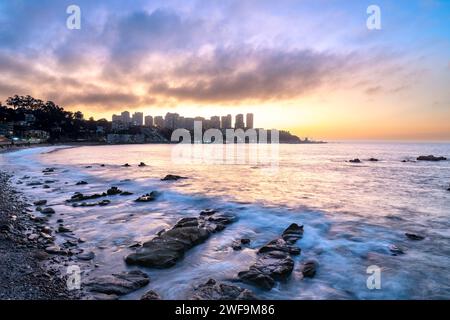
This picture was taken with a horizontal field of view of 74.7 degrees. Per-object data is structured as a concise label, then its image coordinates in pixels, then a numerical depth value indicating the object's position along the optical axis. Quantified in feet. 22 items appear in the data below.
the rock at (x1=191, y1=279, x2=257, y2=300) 20.71
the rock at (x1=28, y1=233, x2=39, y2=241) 31.14
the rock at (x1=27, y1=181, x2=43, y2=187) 74.21
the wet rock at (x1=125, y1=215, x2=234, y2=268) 26.91
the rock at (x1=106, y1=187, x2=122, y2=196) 64.43
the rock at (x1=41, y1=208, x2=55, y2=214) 44.70
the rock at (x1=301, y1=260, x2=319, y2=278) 25.76
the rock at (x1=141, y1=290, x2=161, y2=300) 20.24
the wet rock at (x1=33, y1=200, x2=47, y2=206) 50.44
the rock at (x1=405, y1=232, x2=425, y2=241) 36.57
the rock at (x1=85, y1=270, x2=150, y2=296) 21.49
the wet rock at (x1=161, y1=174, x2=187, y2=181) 94.68
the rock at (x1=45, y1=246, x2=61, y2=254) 28.07
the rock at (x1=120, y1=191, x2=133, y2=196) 65.41
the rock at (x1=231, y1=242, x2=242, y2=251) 31.83
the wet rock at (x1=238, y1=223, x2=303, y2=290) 23.67
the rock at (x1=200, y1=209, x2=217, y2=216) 48.67
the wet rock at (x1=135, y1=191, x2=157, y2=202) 59.27
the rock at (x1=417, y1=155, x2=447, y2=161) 193.93
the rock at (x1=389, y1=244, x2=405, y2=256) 31.65
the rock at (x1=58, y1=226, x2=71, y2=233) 35.81
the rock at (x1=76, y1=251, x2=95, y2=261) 27.77
